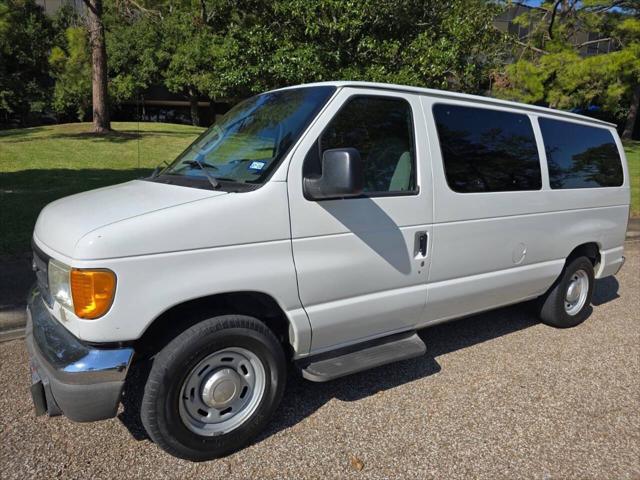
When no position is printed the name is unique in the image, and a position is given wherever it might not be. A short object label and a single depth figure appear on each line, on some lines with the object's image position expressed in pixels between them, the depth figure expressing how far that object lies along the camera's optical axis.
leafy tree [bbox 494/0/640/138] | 18.98
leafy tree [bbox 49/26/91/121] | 27.39
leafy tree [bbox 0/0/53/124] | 32.47
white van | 2.61
